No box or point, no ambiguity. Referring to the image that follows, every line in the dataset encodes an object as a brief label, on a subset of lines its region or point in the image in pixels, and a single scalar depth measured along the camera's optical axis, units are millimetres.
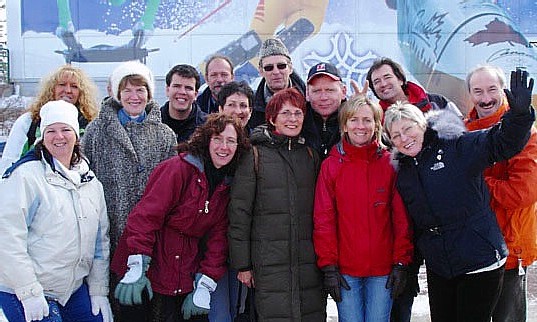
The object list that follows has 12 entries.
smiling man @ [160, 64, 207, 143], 4337
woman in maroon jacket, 3303
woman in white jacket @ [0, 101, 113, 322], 2928
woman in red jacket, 3357
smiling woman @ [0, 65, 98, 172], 3938
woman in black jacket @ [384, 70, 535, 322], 3182
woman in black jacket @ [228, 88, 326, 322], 3371
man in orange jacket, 3334
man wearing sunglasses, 4465
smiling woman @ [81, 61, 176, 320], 3557
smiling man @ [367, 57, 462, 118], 4172
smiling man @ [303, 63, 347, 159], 3777
